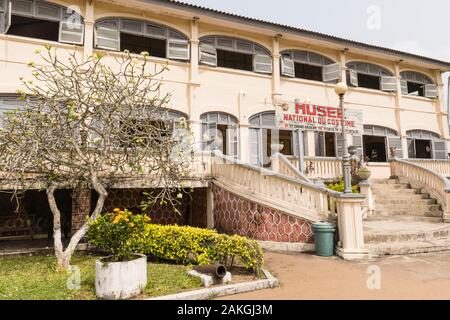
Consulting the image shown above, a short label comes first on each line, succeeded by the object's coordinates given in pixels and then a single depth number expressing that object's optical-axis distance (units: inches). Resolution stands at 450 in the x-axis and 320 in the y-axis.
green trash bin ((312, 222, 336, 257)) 296.8
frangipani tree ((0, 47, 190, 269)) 241.4
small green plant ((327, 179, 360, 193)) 443.0
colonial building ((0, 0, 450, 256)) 422.0
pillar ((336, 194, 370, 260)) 285.3
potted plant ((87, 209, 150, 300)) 190.2
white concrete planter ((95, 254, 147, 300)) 189.6
